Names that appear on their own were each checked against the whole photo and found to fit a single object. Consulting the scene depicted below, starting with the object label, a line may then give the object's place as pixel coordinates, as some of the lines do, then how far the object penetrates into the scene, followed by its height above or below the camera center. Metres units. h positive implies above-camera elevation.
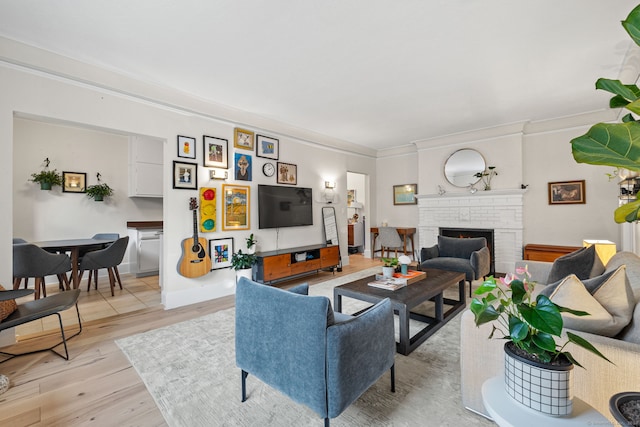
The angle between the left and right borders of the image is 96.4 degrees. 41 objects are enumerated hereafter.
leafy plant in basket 0.86 -0.34
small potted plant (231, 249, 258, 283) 3.95 -0.68
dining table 3.70 -0.43
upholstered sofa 1.17 -0.70
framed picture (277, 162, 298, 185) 4.87 +0.71
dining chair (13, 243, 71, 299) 3.17 -0.55
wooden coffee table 2.32 -0.72
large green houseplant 0.72 +0.19
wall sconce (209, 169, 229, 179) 3.93 +0.57
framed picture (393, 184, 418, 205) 6.48 +0.46
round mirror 5.41 +0.90
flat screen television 4.54 +0.14
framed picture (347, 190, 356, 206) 8.92 +0.59
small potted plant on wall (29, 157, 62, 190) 4.43 +0.59
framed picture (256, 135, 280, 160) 4.52 +1.10
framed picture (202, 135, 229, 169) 3.86 +0.87
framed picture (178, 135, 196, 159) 3.62 +0.87
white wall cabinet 5.02 +0.86
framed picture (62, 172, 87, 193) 4.73 +0.56
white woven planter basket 0.90 -0.56
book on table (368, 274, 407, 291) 2.67 -0.67
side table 0.89 -0.65
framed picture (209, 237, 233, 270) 3.94 -0.52
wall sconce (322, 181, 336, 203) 5.71 +0.45
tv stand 4.20 -0.77
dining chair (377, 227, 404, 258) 6.08 -0.52
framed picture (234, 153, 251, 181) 4.25 +0.73
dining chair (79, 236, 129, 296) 3.83 -0.59
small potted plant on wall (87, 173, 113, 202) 4.87 +0.41
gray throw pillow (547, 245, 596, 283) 2.40 -0.45
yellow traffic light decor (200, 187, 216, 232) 3.83 +0.08
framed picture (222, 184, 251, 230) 4.09 +0.11
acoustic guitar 3.61 -0.53
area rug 1.62 -1.15
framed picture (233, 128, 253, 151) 4.22 +1.14
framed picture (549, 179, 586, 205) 4.56 +0.33
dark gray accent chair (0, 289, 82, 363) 2.07 -0.73
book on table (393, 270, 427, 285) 2.91 -0.66
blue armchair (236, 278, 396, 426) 1.34 -0.68
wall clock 4.60 +0.74
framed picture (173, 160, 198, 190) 3.59 +0.51
